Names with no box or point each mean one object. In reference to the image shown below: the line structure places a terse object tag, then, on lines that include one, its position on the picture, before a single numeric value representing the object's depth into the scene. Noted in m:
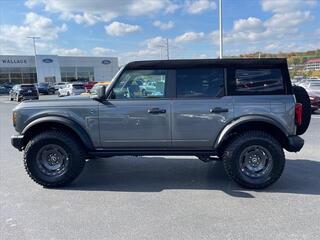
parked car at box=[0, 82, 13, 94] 36.14
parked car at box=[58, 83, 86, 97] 23.93
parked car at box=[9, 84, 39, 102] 21.79
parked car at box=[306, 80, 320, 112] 10.59
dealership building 42.21
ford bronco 3.56
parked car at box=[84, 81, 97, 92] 25.43
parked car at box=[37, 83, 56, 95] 30.02
